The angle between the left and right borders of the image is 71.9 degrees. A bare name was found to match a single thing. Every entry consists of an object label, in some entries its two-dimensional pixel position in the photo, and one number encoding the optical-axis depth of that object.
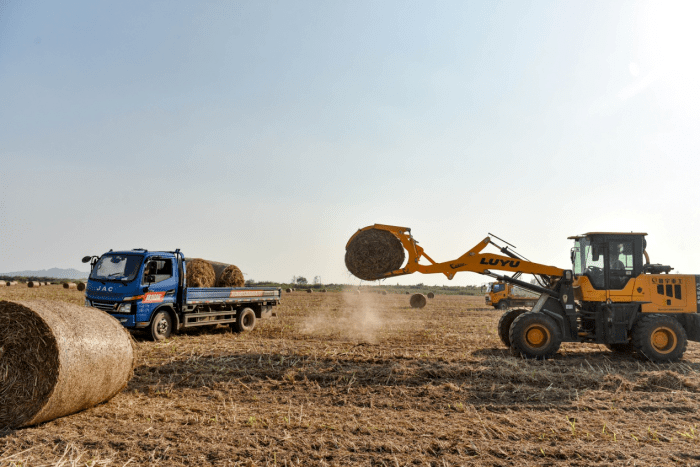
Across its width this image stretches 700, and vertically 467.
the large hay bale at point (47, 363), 6.02
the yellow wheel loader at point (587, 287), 11.66
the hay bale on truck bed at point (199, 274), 17.05
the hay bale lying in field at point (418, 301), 32.47
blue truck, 12.88
